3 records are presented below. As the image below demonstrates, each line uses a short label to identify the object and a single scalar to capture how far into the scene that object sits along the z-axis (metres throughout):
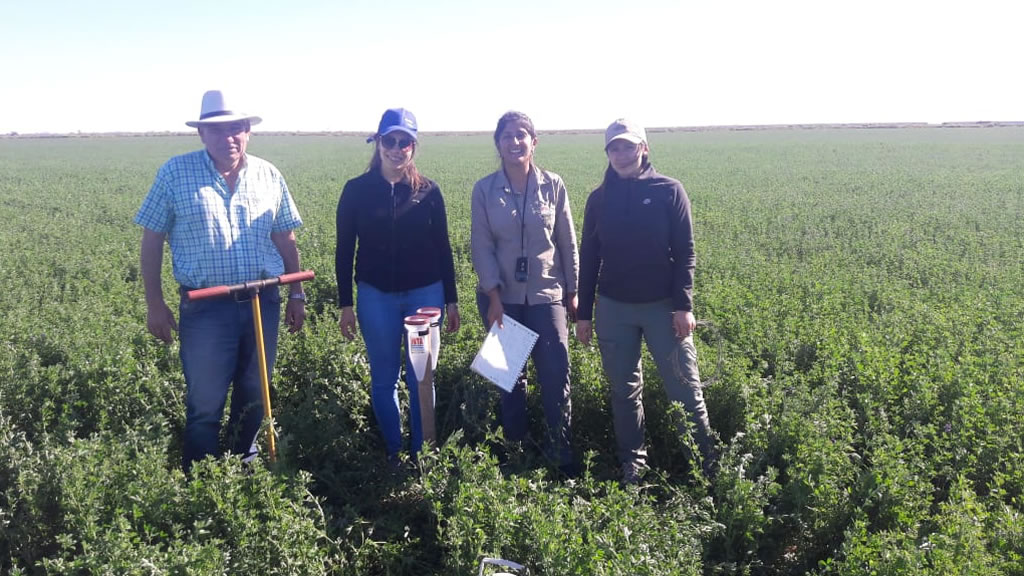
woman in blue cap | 3.89
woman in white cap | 3.85
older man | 3.61
